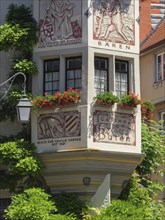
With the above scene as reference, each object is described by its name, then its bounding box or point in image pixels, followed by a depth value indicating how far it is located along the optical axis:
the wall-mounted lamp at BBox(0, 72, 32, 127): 16.83
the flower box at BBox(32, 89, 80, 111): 19.83
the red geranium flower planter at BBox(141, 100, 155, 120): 21.25
